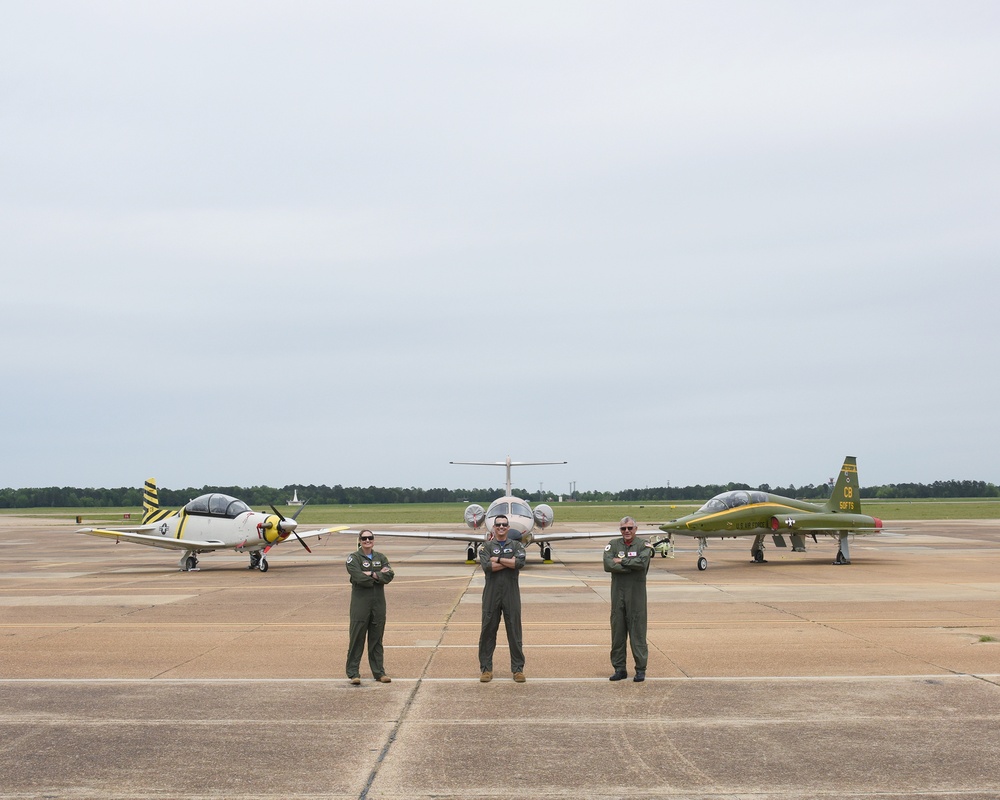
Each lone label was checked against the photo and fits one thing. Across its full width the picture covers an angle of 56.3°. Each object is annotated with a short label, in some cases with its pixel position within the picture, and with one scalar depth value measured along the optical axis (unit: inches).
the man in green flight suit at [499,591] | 459.2
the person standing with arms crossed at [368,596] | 464.1
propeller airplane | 1226.6
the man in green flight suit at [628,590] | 462.3
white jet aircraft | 1198.9
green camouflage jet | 1264.8
